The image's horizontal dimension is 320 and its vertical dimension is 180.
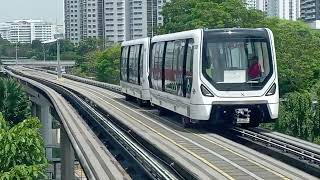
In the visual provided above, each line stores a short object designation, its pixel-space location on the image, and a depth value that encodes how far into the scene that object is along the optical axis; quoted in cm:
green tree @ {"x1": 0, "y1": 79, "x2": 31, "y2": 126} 5759
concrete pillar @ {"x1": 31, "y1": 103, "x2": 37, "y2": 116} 7379
